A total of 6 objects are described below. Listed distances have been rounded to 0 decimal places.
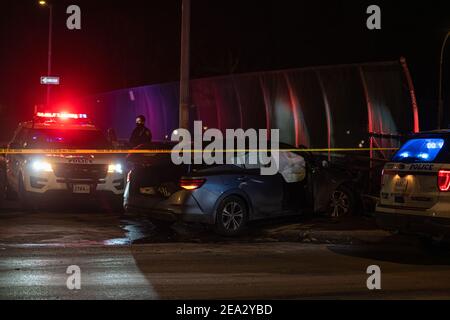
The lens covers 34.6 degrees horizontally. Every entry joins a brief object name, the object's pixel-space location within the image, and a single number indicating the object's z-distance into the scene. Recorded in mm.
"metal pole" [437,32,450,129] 18080
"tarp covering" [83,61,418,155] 16984
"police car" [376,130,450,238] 8891
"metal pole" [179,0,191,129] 15531
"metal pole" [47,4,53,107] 33594
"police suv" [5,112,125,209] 14250
